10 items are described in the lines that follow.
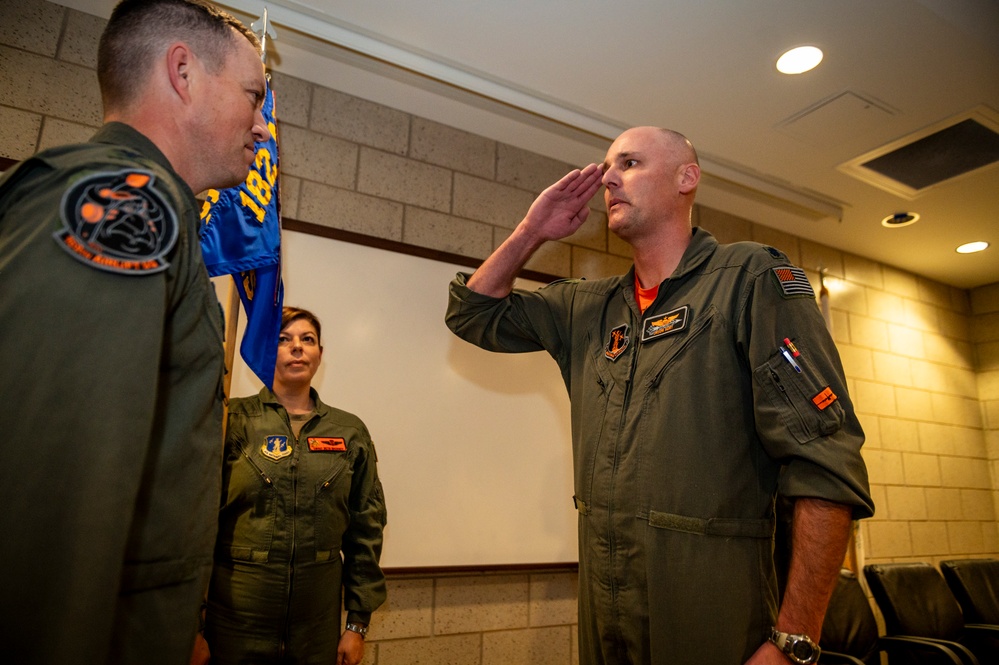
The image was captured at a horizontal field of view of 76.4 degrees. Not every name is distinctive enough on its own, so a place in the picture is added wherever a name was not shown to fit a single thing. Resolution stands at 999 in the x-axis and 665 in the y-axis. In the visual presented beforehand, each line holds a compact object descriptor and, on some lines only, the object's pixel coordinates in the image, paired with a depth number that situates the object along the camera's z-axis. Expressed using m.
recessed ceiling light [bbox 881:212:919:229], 4.22
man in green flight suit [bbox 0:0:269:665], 0.61
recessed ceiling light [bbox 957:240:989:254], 4.64
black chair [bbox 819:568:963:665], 3.17
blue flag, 1.84
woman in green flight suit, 1.95
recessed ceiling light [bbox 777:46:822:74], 2.66
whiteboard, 2.71
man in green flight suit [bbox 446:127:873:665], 1.19
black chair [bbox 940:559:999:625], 3.84
